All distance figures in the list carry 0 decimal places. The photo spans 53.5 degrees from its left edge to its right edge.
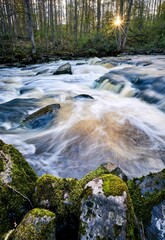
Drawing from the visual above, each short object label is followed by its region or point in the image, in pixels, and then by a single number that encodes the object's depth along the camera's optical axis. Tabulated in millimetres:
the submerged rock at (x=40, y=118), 4475
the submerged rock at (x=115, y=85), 6654
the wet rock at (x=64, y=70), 9723
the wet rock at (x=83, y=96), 6177
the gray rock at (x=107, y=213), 1200
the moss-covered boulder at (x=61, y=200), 1429
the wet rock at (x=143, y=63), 9922
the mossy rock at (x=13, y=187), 1451
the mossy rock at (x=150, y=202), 1361
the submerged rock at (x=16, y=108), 5056
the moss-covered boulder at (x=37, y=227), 1235
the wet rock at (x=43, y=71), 10216
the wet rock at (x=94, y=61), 11871
